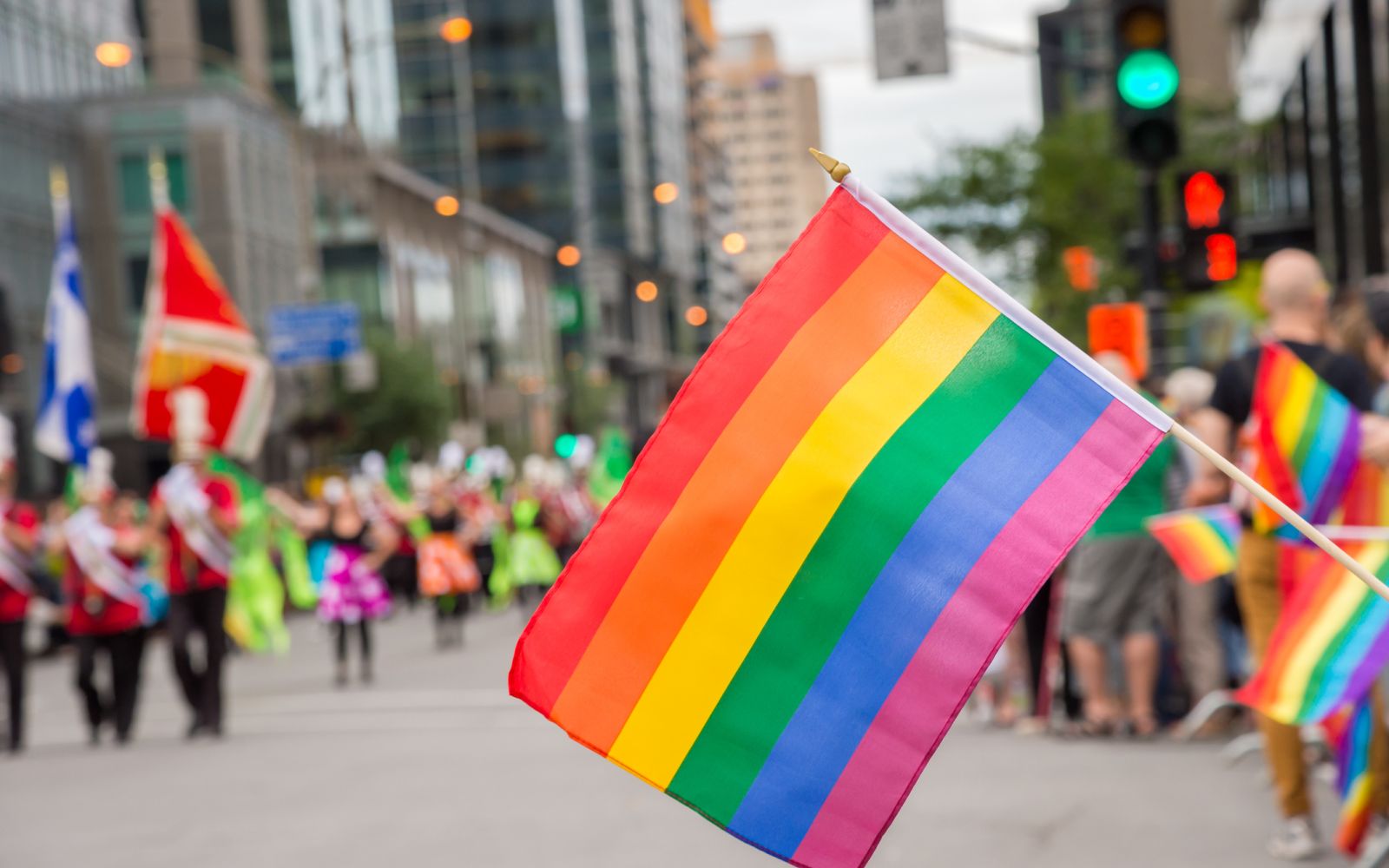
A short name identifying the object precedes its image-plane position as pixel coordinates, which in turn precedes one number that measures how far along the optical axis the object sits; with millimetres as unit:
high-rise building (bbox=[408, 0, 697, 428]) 108062
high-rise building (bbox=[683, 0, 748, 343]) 157500
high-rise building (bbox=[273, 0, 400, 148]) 76375
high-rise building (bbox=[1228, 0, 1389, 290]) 21141
